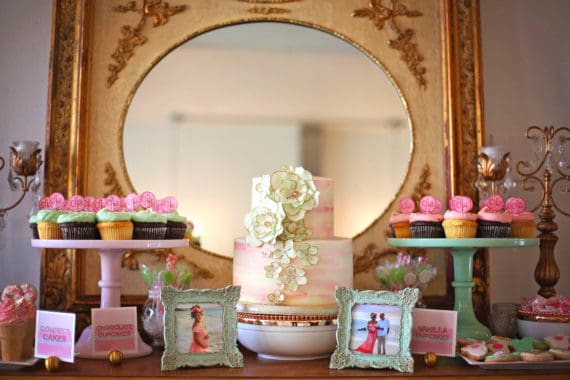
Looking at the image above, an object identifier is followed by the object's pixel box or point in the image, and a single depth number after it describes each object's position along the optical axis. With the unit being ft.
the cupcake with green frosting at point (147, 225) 5.53
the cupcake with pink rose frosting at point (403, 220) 6.40
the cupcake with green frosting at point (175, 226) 5.73
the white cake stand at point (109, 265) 5.29
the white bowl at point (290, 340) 5.19
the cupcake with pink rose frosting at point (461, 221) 5.90
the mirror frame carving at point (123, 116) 6.64
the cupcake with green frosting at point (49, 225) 5.55
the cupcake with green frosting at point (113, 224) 5.39
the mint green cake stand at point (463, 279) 5.91
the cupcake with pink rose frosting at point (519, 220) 6.13
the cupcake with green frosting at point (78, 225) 5.41
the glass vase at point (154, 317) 5.92
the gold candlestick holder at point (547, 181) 6.33
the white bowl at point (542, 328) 5.68
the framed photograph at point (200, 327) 5.17
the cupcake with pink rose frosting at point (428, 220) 6.09
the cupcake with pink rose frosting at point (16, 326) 5.14
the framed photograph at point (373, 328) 5.12
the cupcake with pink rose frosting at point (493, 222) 5.92
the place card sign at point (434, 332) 5.31
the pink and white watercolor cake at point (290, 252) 5.29
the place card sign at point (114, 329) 5.45
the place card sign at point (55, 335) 5.07
